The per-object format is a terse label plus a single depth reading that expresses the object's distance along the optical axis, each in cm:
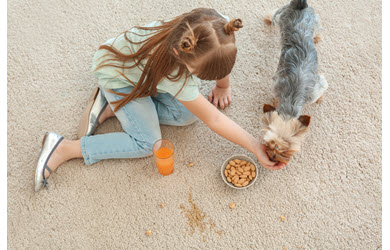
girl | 102
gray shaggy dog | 121
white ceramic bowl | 140
